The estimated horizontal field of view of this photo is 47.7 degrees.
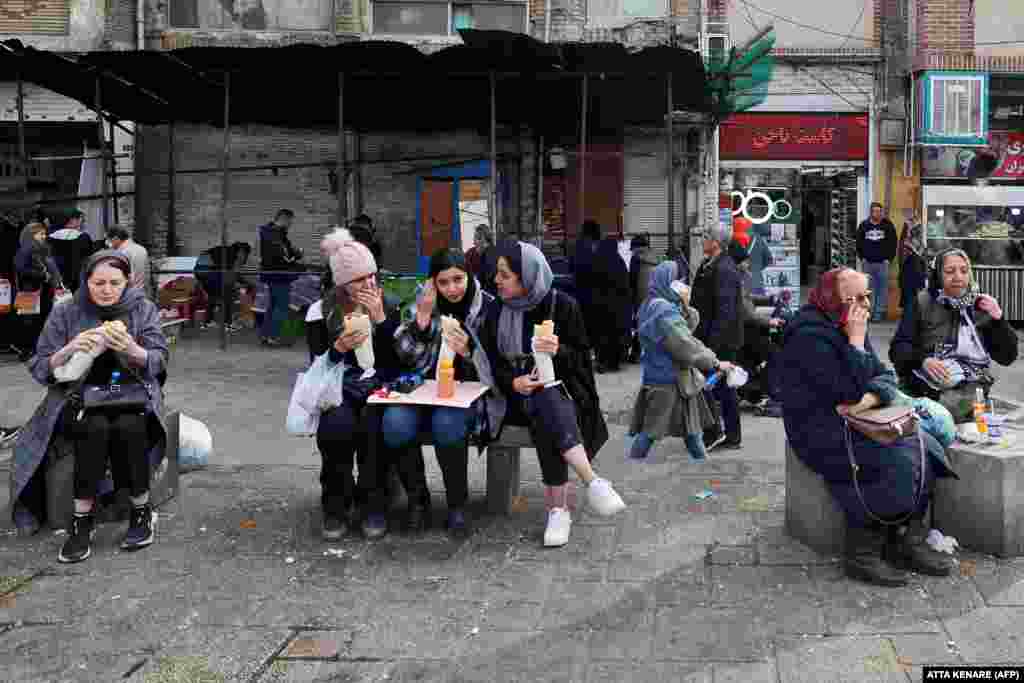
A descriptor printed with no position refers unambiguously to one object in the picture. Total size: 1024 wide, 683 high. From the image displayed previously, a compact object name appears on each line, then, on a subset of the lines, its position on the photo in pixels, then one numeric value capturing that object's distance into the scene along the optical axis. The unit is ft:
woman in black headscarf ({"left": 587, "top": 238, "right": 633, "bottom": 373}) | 42.47
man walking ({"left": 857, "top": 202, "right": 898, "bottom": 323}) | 58.95
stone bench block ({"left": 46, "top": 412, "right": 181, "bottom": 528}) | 20.10
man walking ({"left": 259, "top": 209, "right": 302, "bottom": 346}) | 49.65
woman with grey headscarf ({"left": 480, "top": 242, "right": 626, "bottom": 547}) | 19.12
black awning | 41.86
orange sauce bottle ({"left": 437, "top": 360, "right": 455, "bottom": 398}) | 18.99
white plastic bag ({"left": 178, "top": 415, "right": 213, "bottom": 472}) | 24.63
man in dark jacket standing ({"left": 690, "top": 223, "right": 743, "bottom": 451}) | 27.99
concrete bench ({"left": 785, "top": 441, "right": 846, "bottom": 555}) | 17.89
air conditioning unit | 60.64
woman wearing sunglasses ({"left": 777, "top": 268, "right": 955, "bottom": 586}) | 16.61
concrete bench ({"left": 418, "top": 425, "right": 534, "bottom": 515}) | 20.31
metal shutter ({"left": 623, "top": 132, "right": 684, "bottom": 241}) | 56.29
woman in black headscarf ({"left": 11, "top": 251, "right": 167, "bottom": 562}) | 18.78
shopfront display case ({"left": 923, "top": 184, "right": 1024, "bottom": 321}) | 59.72
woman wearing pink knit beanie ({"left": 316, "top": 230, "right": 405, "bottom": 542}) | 19.30
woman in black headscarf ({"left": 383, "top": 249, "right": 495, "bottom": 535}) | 18.98
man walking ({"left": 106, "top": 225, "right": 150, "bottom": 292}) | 38.65
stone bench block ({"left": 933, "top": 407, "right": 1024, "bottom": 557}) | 17.30
